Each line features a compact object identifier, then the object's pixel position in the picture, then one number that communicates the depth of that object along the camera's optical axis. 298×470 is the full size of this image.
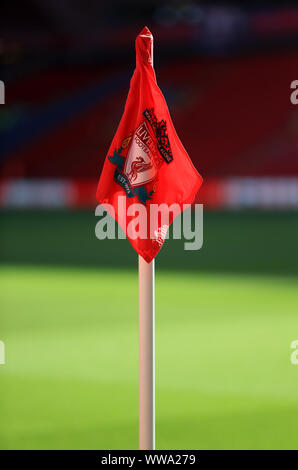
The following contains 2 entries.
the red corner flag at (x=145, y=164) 5.77
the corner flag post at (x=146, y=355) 5.64
